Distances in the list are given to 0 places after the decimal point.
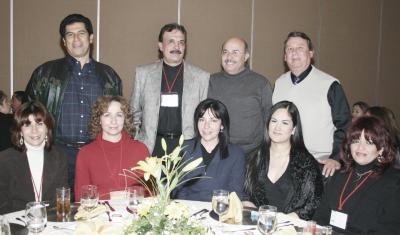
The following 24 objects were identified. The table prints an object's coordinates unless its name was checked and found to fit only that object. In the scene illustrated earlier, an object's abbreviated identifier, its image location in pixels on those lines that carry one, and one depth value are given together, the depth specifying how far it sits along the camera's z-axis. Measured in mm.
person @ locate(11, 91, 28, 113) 5259
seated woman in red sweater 3131
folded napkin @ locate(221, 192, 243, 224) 2129
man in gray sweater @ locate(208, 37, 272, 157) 3953
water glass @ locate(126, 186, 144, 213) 2197
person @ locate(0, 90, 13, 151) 4270
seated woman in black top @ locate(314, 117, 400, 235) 2527
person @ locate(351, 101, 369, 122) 6563
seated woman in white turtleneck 2863
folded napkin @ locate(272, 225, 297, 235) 1852
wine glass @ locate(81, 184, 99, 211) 2170
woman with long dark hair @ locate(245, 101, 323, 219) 2938
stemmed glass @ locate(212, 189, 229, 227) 2107
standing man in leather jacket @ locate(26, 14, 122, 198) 3611
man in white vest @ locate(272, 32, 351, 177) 3707
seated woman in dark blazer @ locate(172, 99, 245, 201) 3115
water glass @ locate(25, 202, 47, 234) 1887
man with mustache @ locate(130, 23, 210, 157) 3904
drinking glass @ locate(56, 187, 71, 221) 2180
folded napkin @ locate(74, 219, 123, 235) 1727
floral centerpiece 1550
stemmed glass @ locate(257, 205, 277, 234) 1882
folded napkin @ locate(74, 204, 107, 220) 2119
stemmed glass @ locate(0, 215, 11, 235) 1714
